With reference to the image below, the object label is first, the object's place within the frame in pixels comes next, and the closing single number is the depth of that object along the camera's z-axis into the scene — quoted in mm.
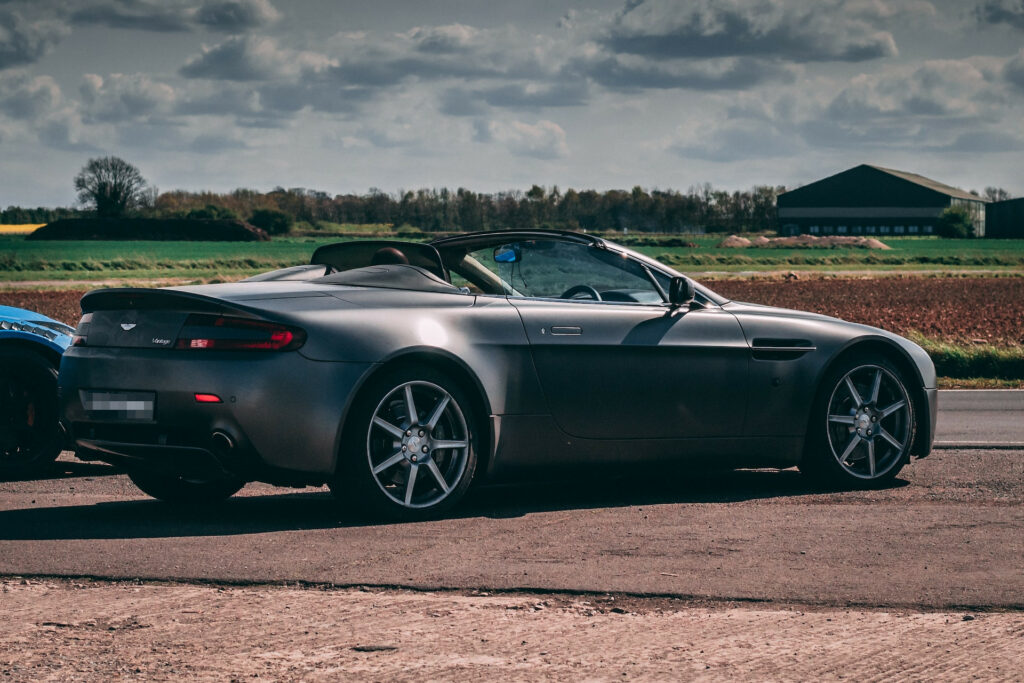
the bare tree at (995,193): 176825
